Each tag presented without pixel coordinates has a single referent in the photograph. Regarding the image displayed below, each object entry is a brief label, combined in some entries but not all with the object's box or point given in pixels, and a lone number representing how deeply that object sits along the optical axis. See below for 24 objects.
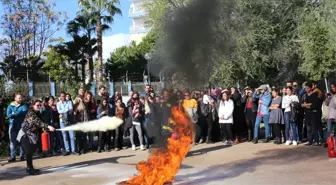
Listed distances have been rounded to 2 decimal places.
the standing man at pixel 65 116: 11.88
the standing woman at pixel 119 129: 12.31
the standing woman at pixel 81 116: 11.81
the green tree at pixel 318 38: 18.66
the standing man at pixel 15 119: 10.38
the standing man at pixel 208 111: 12.90
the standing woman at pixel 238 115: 13.06
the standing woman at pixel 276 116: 11.98
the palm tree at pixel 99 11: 28.59
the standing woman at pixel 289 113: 11.78
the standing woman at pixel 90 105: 11.97
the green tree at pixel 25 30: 29.77
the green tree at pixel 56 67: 27.38
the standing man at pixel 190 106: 9.03
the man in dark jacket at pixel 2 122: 10.52
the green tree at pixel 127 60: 36.69
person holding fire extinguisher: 9.10
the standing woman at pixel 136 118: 12.15
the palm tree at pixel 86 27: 30.11
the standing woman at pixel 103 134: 12.10
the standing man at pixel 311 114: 11.30
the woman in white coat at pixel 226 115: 12.43
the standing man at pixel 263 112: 12.34
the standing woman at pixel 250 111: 12.81
